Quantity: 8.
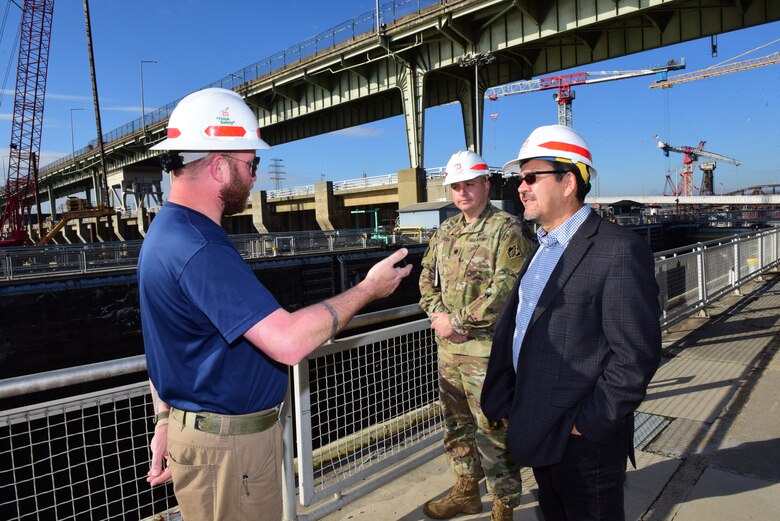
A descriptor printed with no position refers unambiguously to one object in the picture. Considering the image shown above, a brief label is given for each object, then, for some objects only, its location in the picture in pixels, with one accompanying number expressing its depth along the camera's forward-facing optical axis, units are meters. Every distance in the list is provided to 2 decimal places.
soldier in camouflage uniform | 2.91
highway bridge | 22.00
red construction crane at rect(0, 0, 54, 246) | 50.31
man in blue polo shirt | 1.57
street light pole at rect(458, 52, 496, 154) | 25.91
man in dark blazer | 1.81
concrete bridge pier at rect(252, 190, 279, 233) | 49.28
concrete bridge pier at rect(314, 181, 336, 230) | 41.62
